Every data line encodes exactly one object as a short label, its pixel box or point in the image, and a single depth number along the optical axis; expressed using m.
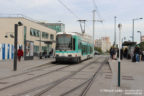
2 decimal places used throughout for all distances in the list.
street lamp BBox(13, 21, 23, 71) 14.92
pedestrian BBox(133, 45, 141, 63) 22.99
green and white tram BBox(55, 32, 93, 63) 22.00
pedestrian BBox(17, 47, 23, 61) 23.19
